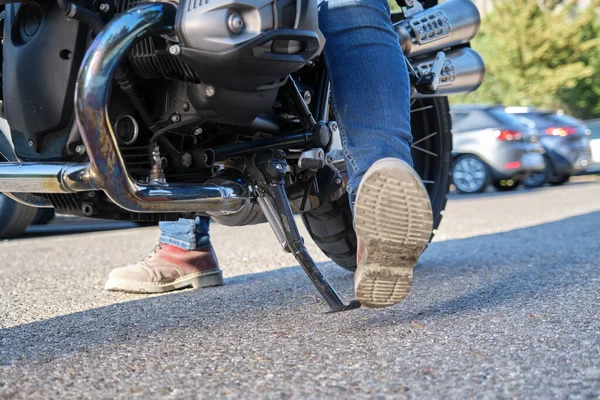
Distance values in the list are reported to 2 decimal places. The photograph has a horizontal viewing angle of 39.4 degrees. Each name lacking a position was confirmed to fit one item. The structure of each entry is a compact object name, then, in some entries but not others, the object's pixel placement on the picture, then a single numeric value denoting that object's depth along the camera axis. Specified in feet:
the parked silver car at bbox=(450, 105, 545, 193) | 41.63
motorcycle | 6.34
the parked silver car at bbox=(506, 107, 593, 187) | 46.44
